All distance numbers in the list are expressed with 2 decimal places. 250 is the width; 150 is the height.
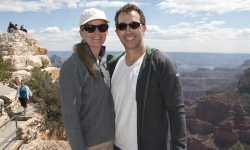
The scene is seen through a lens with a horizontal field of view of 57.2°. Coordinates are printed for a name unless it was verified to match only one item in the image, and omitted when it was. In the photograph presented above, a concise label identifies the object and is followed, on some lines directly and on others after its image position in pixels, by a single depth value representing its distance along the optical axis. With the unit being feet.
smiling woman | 7.00
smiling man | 7.34
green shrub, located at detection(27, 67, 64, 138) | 26.73
